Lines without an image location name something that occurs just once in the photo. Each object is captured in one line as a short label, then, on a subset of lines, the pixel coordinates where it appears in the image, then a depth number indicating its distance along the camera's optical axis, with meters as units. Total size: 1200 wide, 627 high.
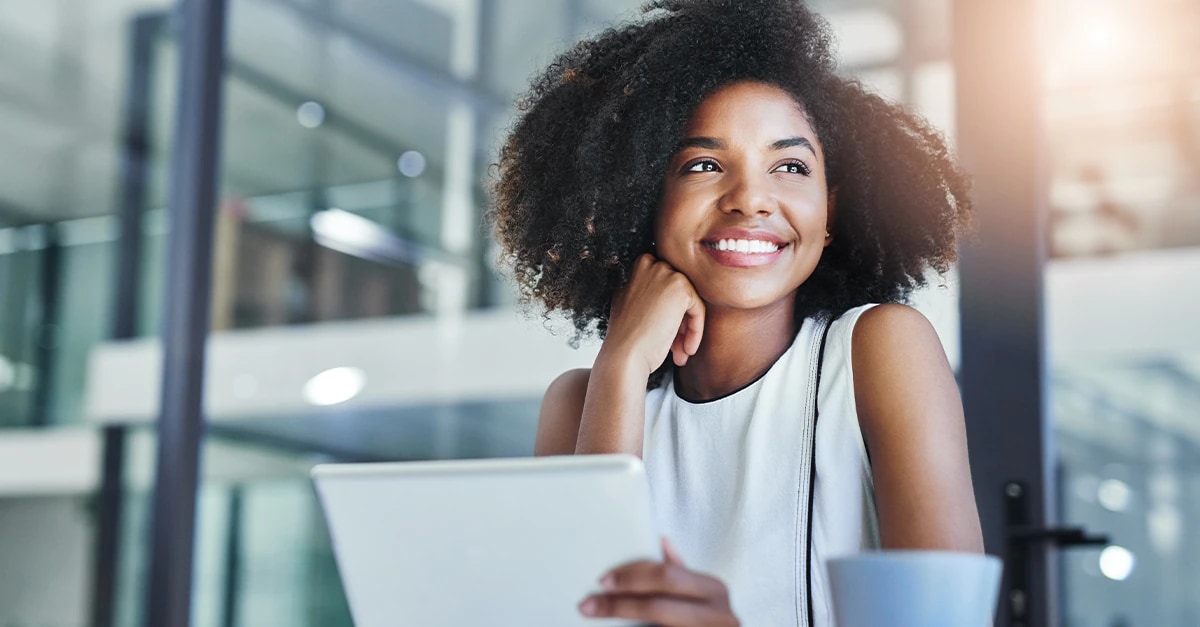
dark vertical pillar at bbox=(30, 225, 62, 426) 3.25
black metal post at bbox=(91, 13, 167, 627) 3.20
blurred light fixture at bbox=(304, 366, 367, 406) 3.18
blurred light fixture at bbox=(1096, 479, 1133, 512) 2.04
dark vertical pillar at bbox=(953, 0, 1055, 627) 2.00
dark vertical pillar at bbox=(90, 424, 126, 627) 3.19
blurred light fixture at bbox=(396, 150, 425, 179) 3.19
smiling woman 1.14
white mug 0.63
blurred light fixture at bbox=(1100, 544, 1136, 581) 2.01
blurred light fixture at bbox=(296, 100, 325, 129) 3.30
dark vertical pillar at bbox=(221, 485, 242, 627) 3.16
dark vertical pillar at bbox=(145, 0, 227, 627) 3.10
